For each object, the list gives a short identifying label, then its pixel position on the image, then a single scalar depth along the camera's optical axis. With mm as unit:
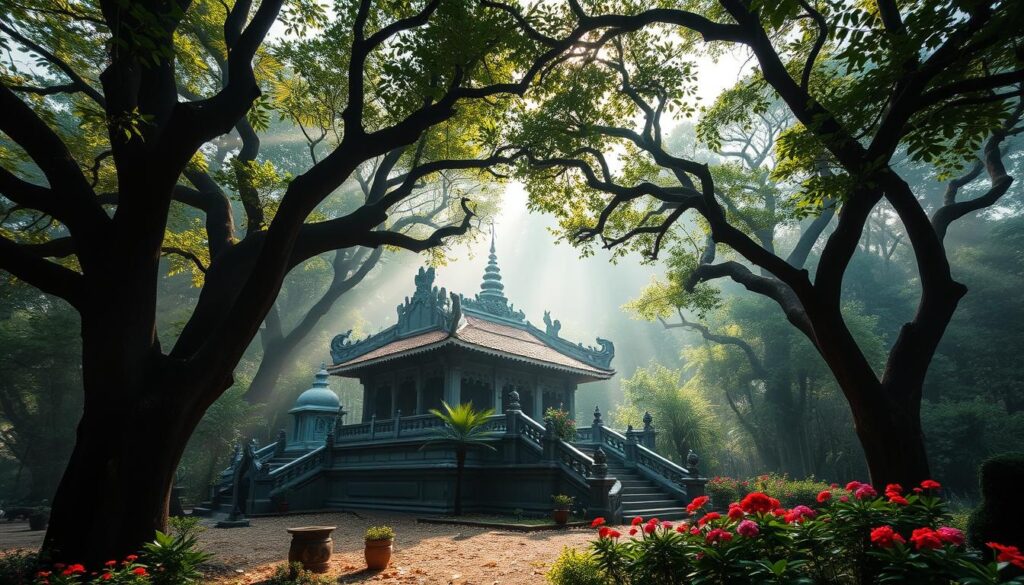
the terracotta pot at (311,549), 8016
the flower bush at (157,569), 4703
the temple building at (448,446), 15844
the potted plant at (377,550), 8188
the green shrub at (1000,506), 5969
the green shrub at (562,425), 16141
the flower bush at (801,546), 3396
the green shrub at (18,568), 5366
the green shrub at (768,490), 16469
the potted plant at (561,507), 12938
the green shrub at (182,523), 9680
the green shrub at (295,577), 6845
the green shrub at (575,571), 5227
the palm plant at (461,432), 15336
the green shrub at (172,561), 5188
